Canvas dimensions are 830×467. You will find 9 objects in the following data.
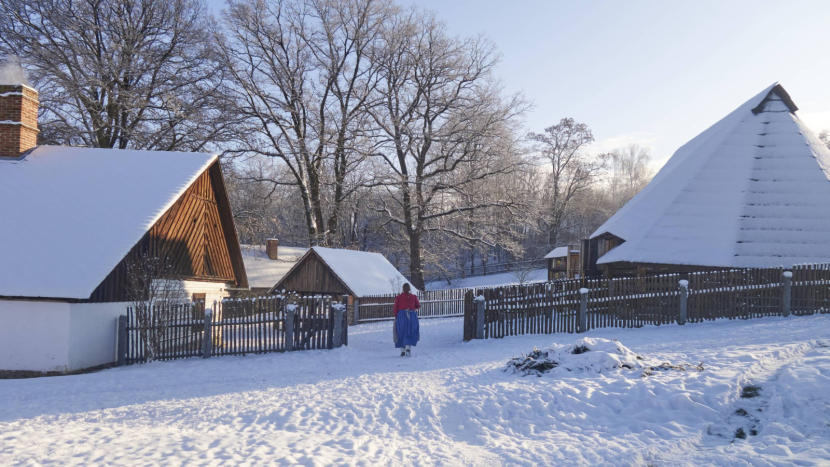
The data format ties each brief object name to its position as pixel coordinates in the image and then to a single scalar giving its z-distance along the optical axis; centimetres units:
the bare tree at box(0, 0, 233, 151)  2295
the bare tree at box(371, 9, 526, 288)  3183
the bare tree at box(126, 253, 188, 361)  1250
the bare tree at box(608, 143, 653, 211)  7257
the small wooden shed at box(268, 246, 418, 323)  2312
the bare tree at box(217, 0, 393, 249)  3008
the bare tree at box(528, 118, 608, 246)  4916
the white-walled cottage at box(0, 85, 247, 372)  1144
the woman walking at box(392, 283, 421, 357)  1324
